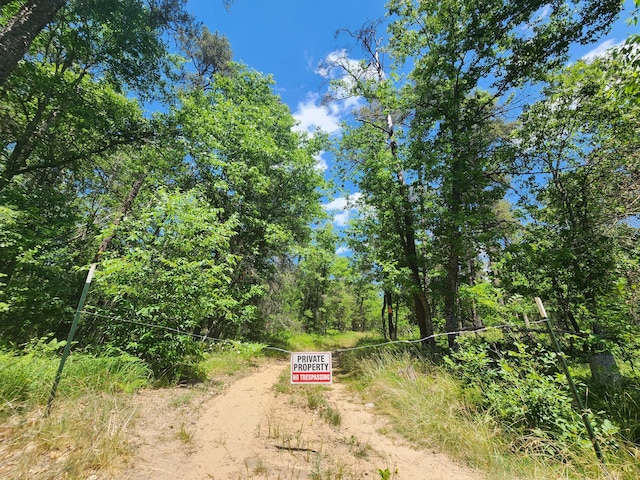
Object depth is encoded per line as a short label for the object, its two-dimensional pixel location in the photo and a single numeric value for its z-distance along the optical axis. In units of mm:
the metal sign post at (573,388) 3031
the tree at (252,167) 10398
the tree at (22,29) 4094
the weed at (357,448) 3689
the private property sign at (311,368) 4289
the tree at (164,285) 5605
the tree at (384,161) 9906
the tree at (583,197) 4949
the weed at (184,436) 3713
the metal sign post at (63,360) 3280
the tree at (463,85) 7066
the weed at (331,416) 4840
